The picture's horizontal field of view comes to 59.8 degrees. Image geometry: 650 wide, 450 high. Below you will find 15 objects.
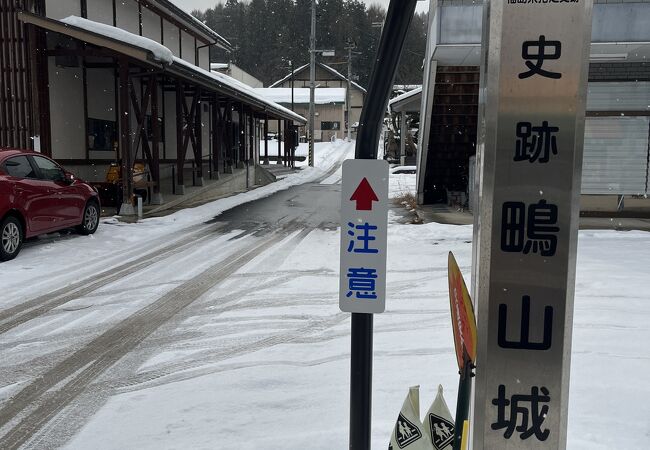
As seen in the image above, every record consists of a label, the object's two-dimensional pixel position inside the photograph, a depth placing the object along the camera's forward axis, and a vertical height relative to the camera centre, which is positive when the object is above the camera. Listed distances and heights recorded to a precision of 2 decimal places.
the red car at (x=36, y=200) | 9.13 -0.87
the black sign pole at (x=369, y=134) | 2.48 +0.10
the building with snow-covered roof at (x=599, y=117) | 13.03 +1.05
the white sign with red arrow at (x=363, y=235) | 2.56 -0.36
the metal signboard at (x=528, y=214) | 2.46 -0.24
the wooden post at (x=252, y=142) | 29.47 +0.74
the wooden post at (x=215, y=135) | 23.11 +0.75
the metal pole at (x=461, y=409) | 2.56 -1.14
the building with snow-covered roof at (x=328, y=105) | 60.19 +5.48
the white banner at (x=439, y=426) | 2.81 -1.34
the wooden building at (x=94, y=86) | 14.17 +2.00
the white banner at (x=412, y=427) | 2.80 -1.34
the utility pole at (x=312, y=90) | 35.61 +4.31
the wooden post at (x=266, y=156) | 34.42 -0.12
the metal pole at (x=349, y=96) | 57.83 +6.34
